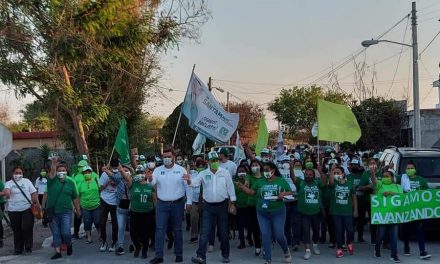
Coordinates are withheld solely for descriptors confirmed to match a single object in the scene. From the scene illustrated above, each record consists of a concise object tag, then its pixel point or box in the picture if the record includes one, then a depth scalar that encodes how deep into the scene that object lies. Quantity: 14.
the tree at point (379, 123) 29.48
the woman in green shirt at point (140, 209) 10.81
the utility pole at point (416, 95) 20.95
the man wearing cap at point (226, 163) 12.29
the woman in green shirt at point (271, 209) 9.75
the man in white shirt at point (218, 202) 10.16
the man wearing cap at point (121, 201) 11.16
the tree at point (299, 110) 61.41
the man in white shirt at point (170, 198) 10.23
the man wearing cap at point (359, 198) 11.82
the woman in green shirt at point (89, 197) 12.48
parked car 12.52
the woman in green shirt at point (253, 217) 10.90
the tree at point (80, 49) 11.05
